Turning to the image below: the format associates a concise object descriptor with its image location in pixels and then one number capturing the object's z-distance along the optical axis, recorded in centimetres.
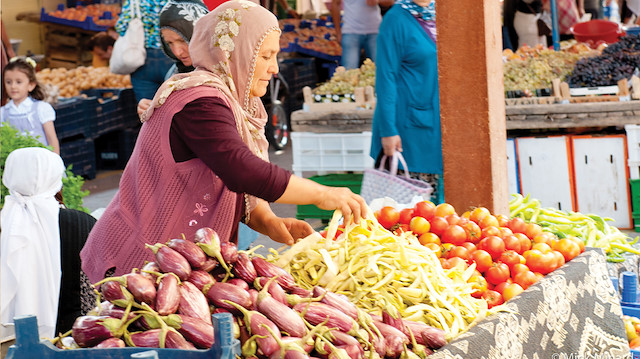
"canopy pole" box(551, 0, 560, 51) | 969
